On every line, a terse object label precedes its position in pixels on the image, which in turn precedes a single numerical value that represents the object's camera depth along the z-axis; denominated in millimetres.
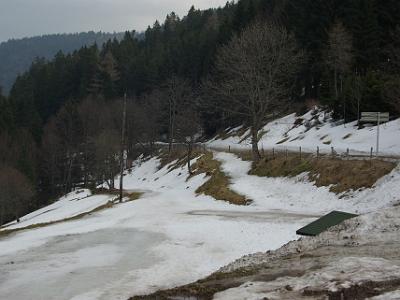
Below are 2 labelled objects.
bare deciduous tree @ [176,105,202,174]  57438
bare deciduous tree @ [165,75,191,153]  82944
